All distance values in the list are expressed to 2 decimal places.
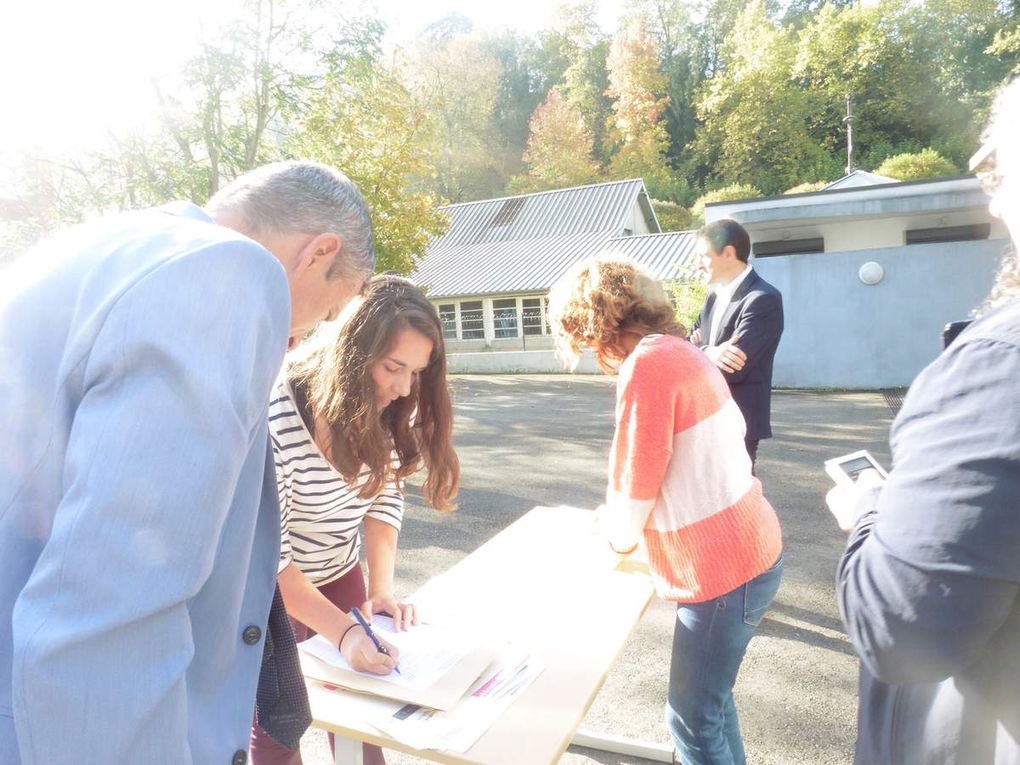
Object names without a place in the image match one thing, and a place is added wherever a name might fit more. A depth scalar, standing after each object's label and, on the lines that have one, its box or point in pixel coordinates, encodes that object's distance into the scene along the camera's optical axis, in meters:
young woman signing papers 1.77
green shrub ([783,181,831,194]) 30.04
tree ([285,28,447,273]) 11.18
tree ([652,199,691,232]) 35.66
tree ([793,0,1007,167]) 35.88
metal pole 31.66
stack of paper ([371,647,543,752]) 1.34
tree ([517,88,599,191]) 40.28
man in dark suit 3.76
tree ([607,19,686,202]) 40.97
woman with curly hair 1.77
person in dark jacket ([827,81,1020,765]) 0.77
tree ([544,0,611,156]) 45.72
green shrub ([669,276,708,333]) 14.01
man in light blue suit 0.66
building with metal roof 22.88
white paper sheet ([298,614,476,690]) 1.53
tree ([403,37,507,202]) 45.19
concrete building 12.64
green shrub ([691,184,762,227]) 30.14
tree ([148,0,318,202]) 10.22
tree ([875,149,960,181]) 25.19
